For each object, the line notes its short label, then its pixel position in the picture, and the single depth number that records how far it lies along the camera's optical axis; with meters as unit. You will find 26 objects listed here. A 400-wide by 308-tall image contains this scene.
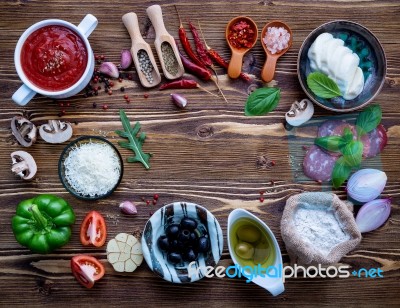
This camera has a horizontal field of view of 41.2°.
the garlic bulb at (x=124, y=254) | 1.79
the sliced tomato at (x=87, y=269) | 1.77
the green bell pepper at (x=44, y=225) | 1.73
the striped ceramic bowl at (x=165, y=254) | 1.72
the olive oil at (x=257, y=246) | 1.76
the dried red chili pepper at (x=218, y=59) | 1.83
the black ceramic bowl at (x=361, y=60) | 1.79
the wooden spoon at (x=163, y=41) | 1.82
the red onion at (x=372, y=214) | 1.80
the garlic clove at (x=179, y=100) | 1.80
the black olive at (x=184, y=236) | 1.70
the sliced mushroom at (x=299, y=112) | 1.82
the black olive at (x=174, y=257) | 1.71
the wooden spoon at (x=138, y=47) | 1.81
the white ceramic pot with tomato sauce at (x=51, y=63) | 1.66
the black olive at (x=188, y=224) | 1.71
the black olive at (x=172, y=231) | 1.71
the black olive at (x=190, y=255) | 1.72
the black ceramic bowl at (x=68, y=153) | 1.77
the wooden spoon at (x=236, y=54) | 1.81
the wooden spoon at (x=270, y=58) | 1.81
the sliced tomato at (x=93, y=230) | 1.78
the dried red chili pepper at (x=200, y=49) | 1.83
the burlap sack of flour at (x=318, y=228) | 1.72
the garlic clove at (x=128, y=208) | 1.79
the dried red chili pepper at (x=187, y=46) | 1.83
